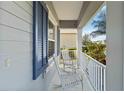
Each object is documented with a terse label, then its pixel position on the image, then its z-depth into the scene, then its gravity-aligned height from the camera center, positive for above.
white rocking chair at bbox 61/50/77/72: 3.54 -0.63
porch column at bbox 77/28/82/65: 4.18 +0.29
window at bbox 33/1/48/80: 1.20 +0.15
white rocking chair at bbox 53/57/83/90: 1.65 -0.71
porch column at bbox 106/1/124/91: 0.99 +0.04
